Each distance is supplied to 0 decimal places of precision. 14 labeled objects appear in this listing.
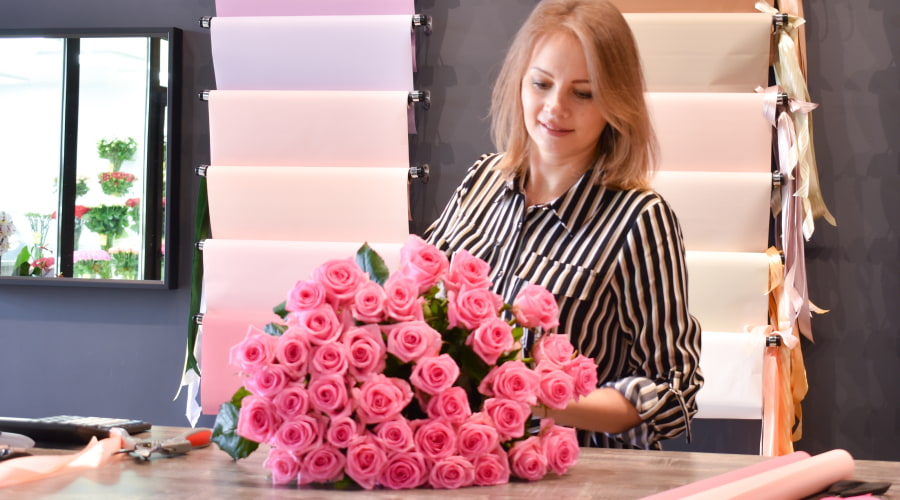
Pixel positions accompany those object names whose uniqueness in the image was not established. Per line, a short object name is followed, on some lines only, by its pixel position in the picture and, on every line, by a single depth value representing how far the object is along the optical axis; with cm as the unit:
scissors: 117
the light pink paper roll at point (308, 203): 272
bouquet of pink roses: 99
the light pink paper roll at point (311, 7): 276
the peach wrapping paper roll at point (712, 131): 260
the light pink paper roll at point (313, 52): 274
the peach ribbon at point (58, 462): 103
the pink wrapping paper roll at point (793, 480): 91
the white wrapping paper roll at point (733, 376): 254
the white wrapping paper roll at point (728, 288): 256
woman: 147
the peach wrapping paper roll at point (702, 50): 261
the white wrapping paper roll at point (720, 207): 258
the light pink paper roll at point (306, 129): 274
